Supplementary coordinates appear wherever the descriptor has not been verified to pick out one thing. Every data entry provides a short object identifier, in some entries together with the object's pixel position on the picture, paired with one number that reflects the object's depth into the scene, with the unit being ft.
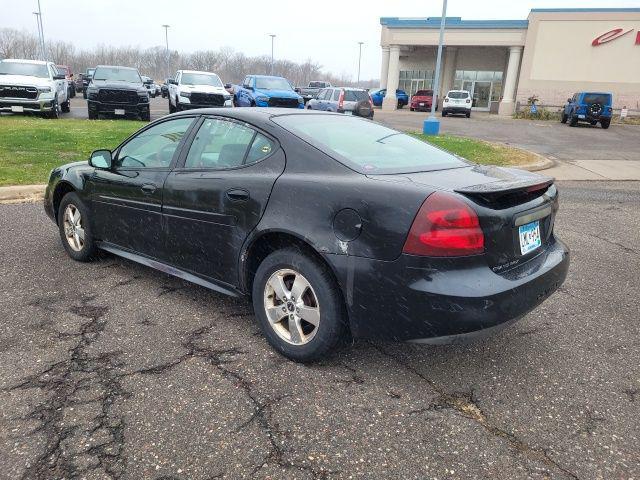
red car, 118.21
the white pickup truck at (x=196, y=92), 60.64
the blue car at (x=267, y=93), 65.72
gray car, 73.56
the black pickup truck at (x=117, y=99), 54.39
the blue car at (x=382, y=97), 131.03
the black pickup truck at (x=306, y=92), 115.14
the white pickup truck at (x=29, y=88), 52.06
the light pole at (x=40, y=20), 152.98
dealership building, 107.24
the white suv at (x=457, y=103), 103.81
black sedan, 8.54
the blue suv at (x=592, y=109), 85.46
